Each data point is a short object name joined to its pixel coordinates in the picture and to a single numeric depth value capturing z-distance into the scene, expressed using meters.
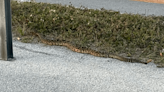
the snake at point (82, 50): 4.71
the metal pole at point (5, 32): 4.33
